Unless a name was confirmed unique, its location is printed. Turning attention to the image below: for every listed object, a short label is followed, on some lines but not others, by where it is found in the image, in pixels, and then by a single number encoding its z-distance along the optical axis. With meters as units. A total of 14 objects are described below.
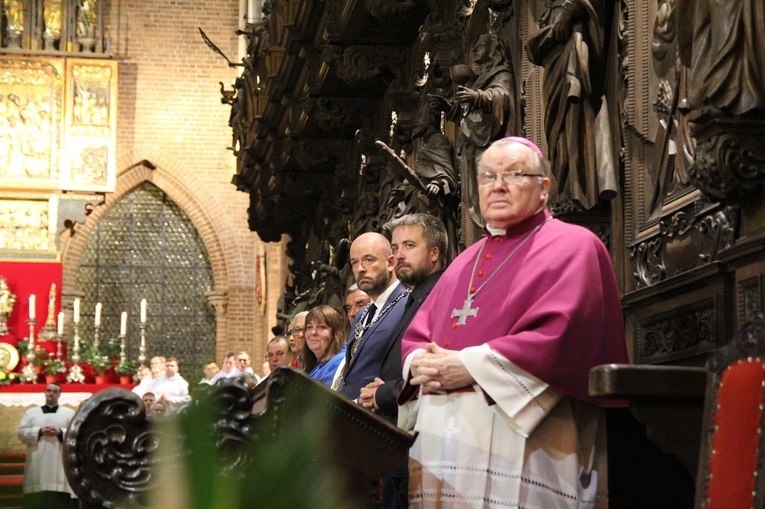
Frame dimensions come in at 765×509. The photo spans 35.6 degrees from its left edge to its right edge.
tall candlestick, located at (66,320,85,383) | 17.58
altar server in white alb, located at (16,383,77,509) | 12.99
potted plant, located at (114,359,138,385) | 18.14
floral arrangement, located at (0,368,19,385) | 16.72
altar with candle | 16.78
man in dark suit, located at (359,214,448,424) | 5.11
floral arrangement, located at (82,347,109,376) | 18.13
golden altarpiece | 22.78
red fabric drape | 21.64
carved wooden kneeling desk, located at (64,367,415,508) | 3.08
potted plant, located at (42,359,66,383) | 17.35
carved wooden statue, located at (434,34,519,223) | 6.94
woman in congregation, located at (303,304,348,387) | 6.77
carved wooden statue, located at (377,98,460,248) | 8.27
